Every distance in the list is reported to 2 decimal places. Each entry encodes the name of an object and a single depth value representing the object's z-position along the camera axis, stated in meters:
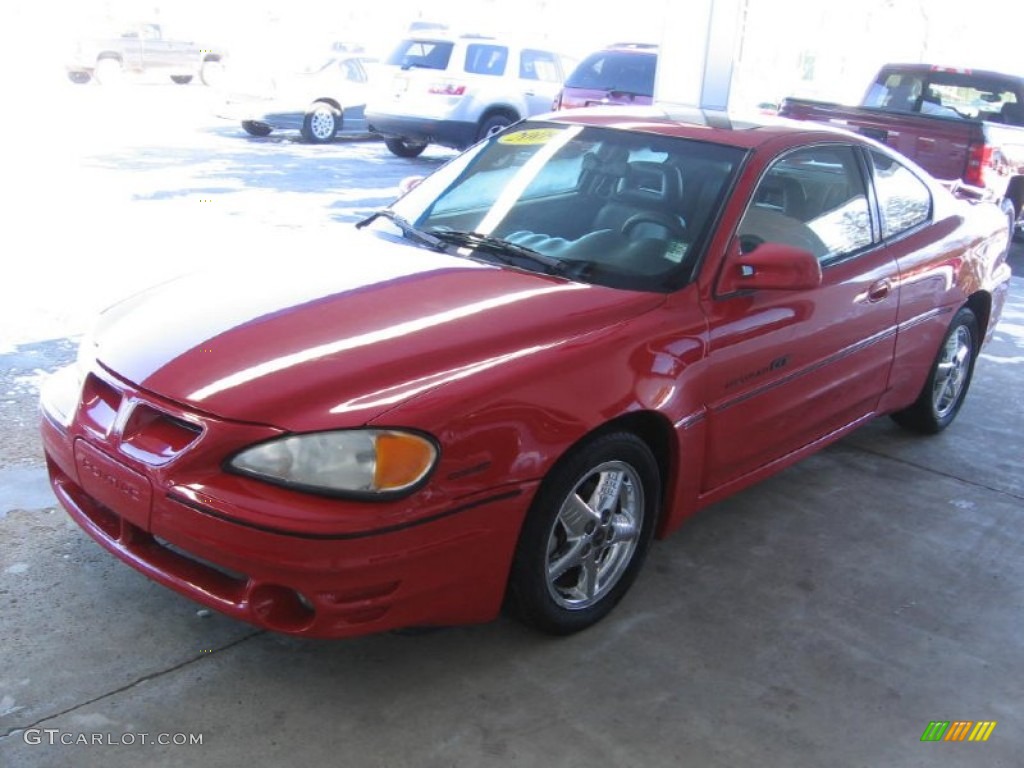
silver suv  13.85
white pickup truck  23.48
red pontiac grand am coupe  2.58
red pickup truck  8.43
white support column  8.33
